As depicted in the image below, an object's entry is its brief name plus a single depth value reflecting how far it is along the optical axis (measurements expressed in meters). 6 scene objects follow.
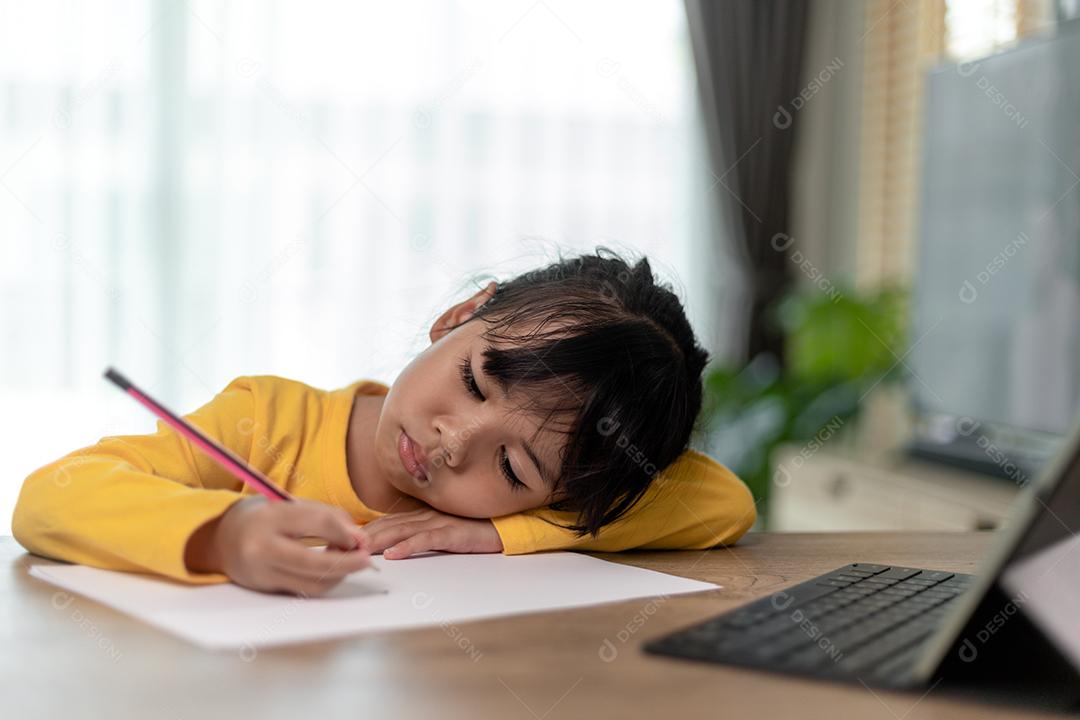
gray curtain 3.82
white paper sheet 0.65
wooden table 0.52
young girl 0.98
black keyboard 0.60
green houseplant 3.29
